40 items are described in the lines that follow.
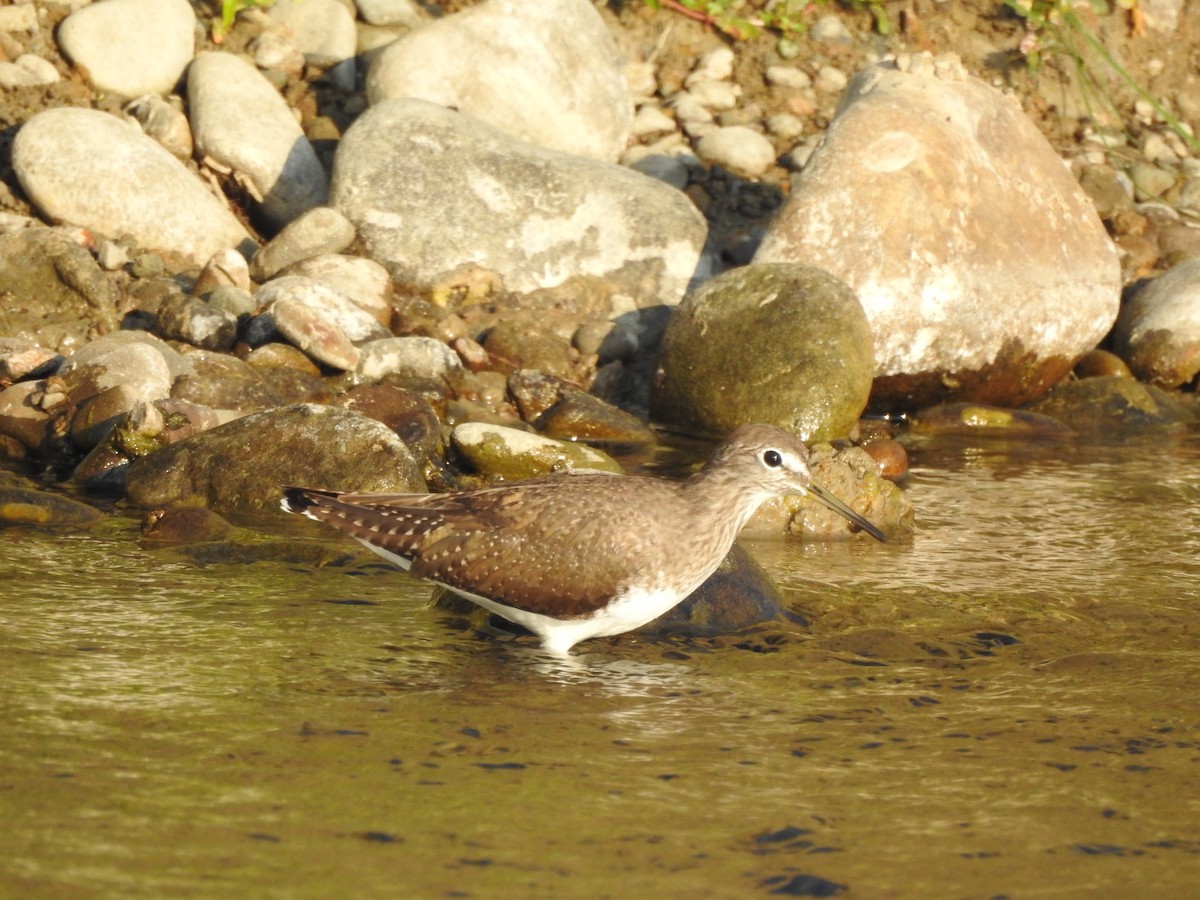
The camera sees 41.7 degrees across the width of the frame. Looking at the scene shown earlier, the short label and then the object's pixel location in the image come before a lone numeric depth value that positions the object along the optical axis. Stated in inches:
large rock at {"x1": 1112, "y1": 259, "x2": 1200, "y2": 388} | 543.5
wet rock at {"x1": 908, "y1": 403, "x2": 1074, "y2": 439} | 502.6
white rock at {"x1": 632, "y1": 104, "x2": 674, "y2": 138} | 629.0
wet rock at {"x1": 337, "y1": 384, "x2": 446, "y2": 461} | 414.6
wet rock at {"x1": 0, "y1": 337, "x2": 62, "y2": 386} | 438.3
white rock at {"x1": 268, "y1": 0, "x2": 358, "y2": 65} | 609.6
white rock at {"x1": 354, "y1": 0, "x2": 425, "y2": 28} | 624.4
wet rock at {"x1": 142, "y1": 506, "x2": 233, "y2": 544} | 336.8
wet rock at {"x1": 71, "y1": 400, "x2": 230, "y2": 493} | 391.2
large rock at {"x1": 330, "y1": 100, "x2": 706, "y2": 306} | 527.8
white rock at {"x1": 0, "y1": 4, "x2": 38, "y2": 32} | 567.5
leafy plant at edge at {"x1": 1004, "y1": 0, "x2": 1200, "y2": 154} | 661.9
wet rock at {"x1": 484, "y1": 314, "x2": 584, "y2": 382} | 501.0
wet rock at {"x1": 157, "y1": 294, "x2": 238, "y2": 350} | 463.8
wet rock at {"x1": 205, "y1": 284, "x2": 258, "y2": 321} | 478.3
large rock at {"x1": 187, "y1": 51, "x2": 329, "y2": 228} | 546.6
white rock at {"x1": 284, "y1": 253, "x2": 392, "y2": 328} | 502.9
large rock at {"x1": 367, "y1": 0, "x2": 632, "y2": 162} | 575.2
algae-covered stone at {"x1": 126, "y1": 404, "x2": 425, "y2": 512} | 370.0
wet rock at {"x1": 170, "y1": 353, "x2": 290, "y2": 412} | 430.9
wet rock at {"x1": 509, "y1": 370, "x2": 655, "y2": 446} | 463.8
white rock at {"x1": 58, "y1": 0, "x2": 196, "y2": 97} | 564.7
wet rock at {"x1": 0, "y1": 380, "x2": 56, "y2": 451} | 416.5
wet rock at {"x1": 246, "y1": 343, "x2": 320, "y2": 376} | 453.7
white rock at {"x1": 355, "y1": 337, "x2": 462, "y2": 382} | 470.9
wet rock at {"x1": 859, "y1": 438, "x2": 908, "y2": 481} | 438.3
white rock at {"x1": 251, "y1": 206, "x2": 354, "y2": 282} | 513.7
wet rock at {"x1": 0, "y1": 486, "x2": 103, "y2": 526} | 347.9
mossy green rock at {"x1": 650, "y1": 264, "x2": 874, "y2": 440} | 466.6
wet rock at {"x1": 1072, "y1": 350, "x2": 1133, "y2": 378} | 548.4
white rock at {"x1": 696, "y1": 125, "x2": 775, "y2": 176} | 615.8
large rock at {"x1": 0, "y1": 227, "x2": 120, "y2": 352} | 470.9
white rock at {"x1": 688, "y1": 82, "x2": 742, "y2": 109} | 645.9
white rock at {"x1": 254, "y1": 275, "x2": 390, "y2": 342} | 480.7
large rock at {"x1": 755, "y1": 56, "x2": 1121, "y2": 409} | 502.3
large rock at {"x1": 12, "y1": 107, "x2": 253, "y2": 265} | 510.6
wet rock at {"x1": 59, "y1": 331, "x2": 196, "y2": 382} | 426.6
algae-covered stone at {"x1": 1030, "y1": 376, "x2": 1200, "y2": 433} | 518.9
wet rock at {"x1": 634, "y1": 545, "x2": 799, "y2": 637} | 295.7
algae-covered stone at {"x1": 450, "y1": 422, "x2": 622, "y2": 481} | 401.4
